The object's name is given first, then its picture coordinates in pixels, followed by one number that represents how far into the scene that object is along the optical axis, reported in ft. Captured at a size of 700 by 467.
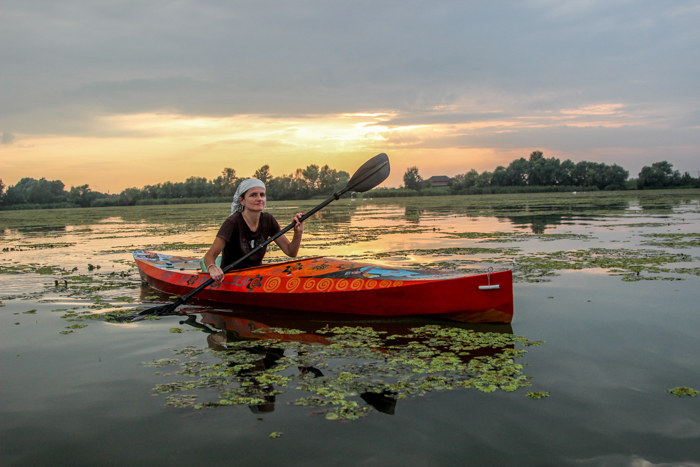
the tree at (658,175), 207.21
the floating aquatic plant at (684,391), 9.02
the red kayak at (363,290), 13.69
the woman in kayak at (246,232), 15.83
